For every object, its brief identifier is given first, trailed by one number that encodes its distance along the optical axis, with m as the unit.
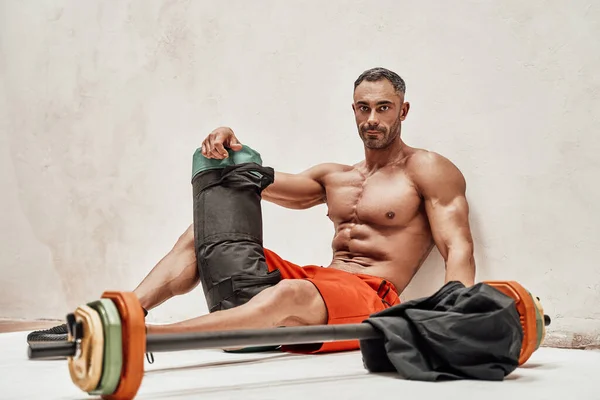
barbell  1.52
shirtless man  2.91
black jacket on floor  1.92
